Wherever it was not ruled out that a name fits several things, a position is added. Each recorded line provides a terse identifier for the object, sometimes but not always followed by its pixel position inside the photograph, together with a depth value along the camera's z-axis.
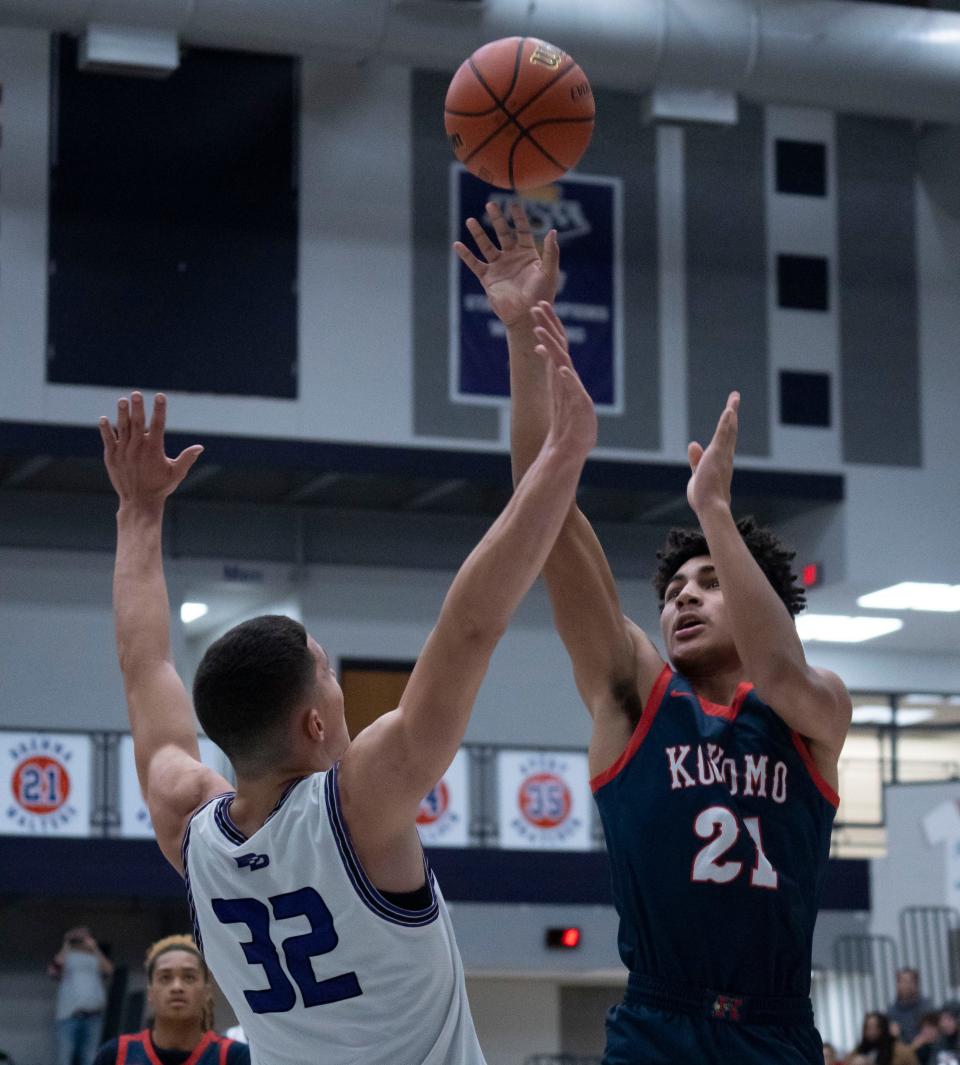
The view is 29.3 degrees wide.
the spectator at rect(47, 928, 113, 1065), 18.61
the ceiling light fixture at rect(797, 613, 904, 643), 23.34
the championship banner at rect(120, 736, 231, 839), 18.84
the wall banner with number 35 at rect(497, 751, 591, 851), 20.00
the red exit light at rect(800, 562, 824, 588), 21.61
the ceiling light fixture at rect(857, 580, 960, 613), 21.97
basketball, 5.76
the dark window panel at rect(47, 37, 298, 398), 19.44
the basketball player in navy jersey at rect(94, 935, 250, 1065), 7.31
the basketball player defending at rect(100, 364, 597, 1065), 3.07
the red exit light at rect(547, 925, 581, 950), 19.70
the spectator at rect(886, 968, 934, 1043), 17.77
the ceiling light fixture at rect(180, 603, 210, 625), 22.19
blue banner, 20.83
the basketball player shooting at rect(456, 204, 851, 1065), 4.01
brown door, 21.66
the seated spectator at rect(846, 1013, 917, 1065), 15.33
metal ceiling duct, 18.31
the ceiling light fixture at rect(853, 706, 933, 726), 24.84
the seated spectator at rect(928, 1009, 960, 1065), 16.35
